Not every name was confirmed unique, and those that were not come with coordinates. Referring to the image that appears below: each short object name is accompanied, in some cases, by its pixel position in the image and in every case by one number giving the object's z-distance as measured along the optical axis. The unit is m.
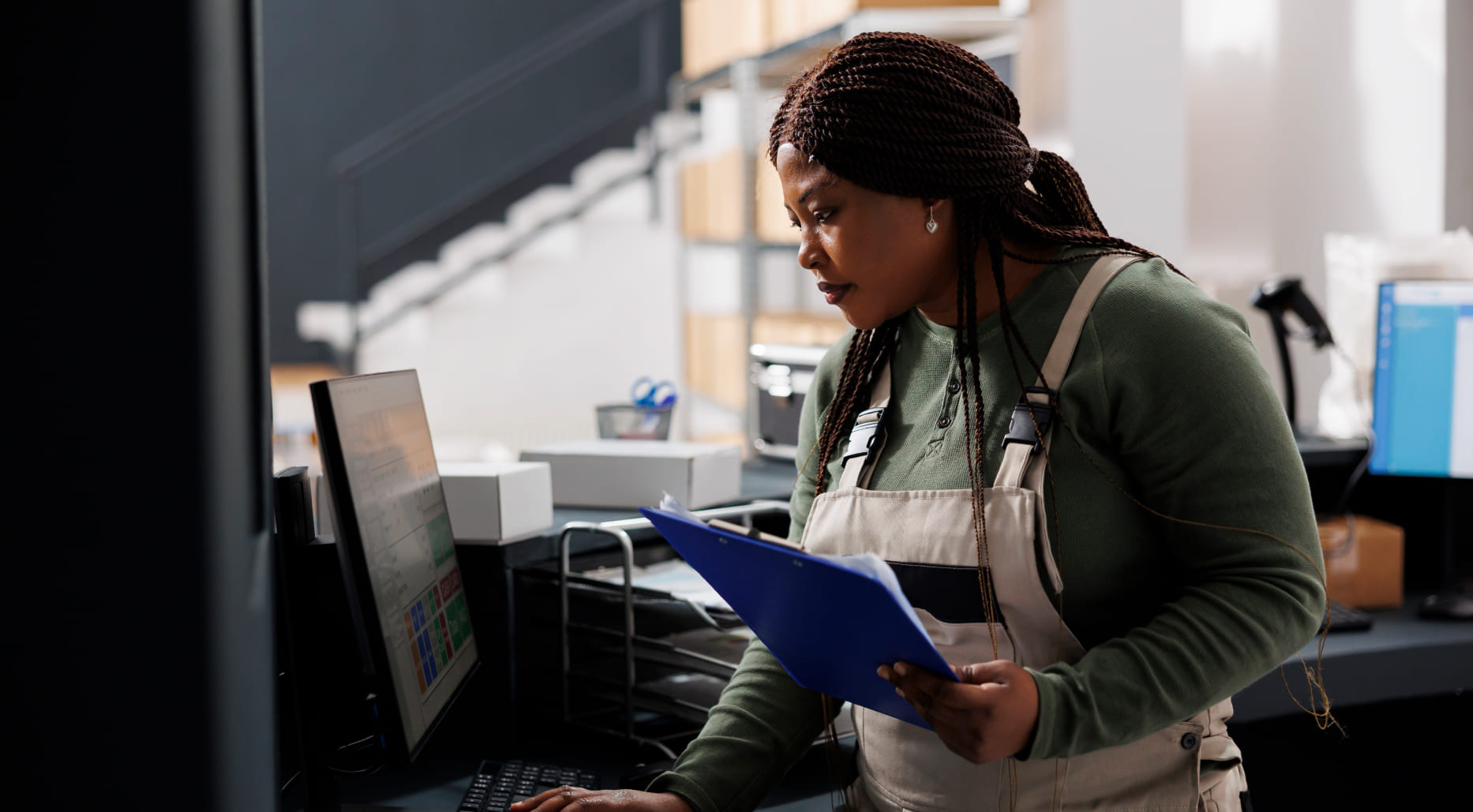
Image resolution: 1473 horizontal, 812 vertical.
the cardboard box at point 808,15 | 2.96
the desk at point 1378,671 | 1.77
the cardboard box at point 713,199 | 4.40
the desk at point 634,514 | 1.52
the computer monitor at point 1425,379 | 2.06
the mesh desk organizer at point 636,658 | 1.43
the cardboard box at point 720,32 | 3.90
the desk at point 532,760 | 1.30
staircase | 6.43
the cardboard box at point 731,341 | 3.70
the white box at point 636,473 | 1.78
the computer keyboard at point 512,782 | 1.22
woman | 0.95
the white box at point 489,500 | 1.46
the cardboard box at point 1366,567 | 2.07
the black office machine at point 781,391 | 2.46
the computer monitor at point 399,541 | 0.95
